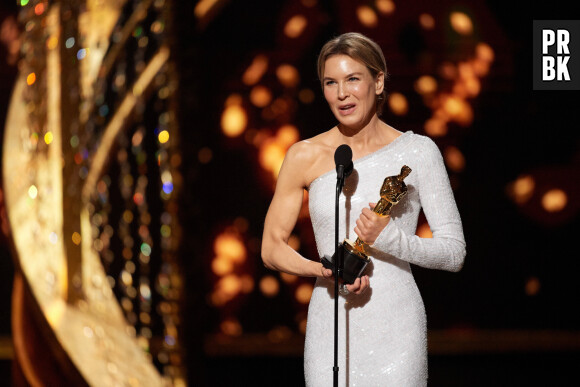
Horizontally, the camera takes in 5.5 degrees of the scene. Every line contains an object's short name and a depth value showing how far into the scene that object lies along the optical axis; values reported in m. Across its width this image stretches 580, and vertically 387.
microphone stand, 14.72
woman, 14.84
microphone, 14.76
